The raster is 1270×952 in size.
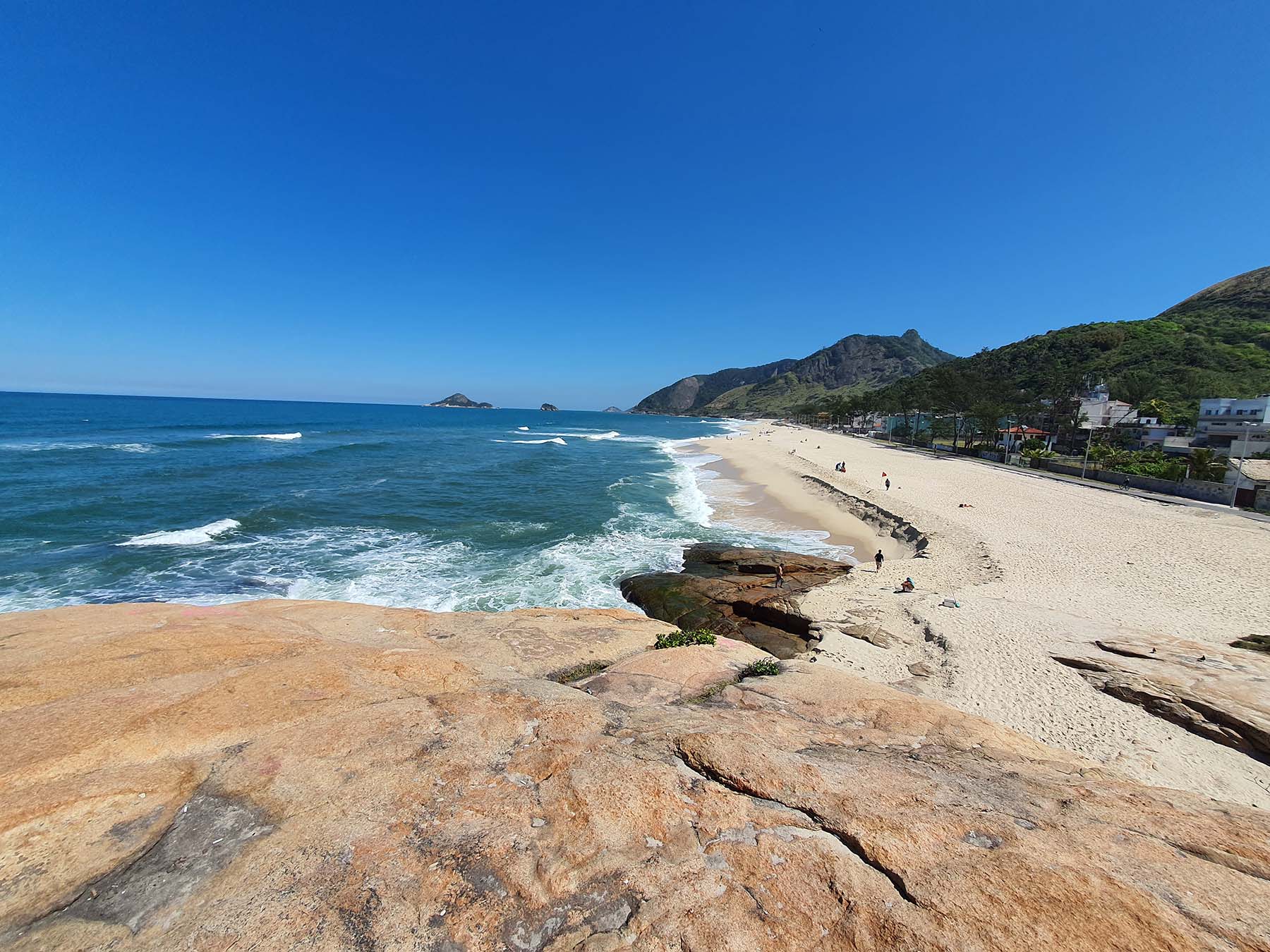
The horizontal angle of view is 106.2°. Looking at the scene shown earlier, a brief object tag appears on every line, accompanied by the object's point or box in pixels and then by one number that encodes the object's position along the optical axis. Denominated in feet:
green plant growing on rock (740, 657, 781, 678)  31.55
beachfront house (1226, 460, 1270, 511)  91.71
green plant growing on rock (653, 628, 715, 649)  37.14
